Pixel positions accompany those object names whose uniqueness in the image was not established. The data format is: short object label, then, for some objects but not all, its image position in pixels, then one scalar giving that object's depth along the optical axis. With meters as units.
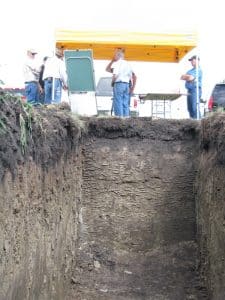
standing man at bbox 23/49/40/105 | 6.40
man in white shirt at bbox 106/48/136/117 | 6.39
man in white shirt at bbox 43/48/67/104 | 6.20
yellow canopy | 6.65
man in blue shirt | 6.57
